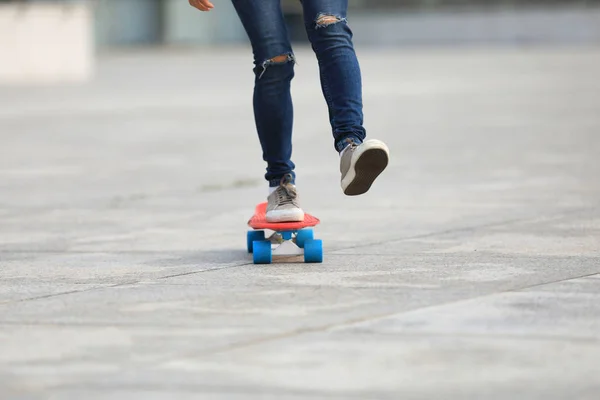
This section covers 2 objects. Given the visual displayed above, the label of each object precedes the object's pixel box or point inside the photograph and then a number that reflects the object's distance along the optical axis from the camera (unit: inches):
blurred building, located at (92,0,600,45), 4126.5
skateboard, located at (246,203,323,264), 362.0
